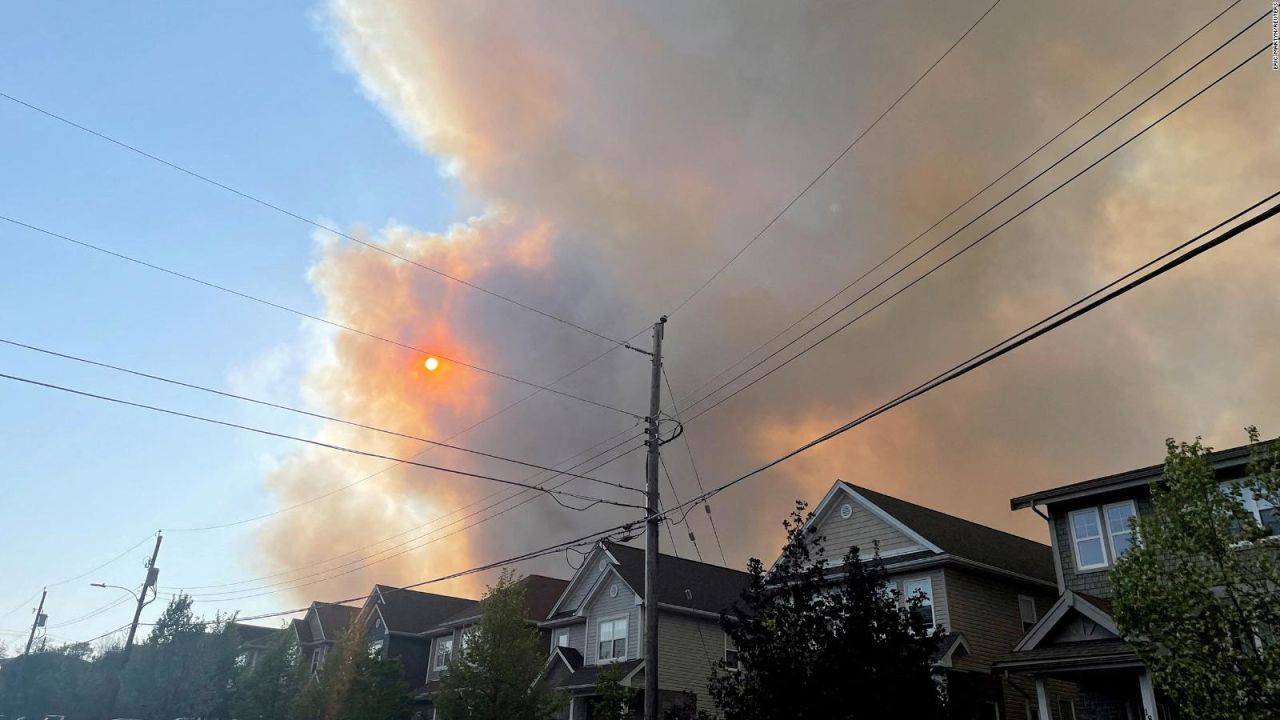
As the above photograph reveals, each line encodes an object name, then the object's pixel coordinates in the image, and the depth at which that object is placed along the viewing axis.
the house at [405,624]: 53.81
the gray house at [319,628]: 62.69
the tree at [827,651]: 12.99
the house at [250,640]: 65.88
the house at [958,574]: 27.86
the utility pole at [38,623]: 72.94
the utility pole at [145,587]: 49.04
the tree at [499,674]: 31.30
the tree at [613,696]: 27.72
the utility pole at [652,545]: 18.02
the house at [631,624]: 37.94
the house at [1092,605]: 21.02
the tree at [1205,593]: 13.95
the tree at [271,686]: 49.97
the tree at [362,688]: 38.81
